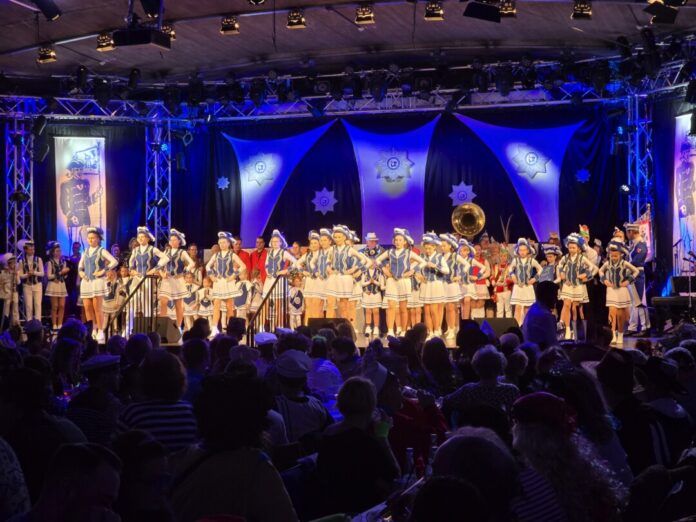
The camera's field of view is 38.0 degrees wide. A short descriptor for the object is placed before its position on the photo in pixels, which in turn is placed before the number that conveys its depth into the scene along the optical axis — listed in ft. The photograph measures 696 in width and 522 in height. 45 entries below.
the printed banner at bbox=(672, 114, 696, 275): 62.80
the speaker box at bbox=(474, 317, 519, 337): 45.93
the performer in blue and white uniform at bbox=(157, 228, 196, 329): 65.72
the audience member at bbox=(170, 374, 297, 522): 11.64
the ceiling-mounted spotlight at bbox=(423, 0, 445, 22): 54.03
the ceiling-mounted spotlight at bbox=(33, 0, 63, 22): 49.67
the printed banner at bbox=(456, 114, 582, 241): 73.31
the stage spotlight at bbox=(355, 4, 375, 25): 55.98
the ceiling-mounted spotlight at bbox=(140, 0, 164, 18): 47.52
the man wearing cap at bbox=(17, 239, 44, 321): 69.05
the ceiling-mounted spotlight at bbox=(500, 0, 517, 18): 51.78
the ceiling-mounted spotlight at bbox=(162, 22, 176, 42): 57.98
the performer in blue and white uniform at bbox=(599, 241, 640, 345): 60.49
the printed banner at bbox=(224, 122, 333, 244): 79.71
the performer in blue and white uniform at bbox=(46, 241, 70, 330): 71.26
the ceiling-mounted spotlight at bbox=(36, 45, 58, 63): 62.25
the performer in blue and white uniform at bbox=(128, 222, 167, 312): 66.08
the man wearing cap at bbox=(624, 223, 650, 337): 62.13
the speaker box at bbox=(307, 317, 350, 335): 43.86
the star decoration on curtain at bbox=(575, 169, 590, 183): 72.74
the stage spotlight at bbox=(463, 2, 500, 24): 47.65
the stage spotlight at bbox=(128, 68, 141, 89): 71.05
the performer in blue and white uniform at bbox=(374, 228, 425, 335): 64.59
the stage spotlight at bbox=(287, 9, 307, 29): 56.29
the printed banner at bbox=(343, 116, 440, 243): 76.59
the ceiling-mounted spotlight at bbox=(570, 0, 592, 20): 52.90
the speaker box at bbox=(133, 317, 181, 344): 52.44
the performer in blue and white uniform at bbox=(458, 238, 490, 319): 64.85
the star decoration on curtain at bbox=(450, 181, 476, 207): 76.33
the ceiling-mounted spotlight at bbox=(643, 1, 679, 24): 47.29
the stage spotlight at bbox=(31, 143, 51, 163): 73.05
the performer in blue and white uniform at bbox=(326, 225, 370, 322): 64.39
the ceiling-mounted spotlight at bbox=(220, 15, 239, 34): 57.77
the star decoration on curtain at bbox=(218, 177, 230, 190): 81.76
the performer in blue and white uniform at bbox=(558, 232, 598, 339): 61.87
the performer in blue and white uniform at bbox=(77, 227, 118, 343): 66.95
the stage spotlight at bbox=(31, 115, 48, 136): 71.04
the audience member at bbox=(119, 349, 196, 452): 15.19
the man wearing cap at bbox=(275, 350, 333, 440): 18.33
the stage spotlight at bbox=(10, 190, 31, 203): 70.54
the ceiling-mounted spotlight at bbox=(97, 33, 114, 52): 58.34
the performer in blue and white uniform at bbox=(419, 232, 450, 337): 63.46
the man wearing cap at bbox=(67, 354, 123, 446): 17.39
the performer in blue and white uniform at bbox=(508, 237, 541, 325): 64.49
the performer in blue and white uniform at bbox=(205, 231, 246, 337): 68.33
